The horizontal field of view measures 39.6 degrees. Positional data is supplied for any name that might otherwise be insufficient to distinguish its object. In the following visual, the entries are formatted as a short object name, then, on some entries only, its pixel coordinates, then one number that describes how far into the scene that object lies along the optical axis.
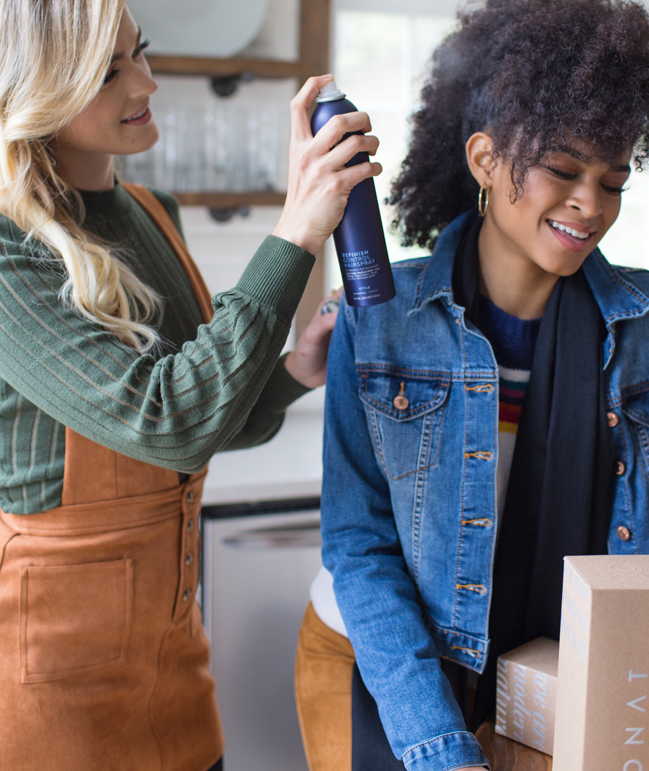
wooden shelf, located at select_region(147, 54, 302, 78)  2.26
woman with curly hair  1.10
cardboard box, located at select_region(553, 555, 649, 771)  0.78
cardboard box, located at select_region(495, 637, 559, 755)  1.03
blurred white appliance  1.91
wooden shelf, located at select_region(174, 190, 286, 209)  2.34
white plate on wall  2.24
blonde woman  1.03
